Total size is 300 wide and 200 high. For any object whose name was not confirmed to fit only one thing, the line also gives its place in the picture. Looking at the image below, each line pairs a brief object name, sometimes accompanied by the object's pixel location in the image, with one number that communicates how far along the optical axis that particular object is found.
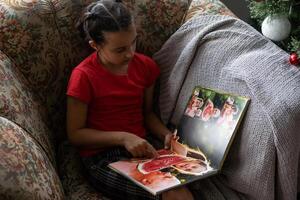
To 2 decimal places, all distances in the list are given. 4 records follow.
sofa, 1.20
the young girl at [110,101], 1.29
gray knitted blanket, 1.17
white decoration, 1.52
